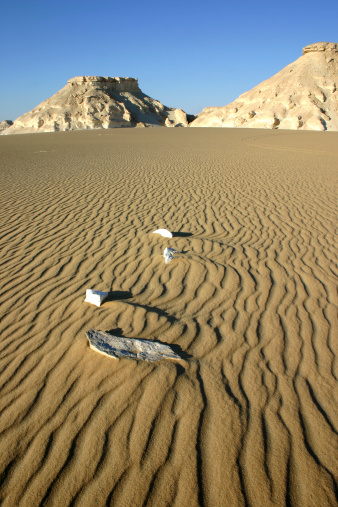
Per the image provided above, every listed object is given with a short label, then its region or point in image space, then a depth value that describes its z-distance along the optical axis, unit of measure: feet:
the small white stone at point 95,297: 11.63
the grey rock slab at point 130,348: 9.05
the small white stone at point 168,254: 15.03
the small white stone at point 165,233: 17.87
